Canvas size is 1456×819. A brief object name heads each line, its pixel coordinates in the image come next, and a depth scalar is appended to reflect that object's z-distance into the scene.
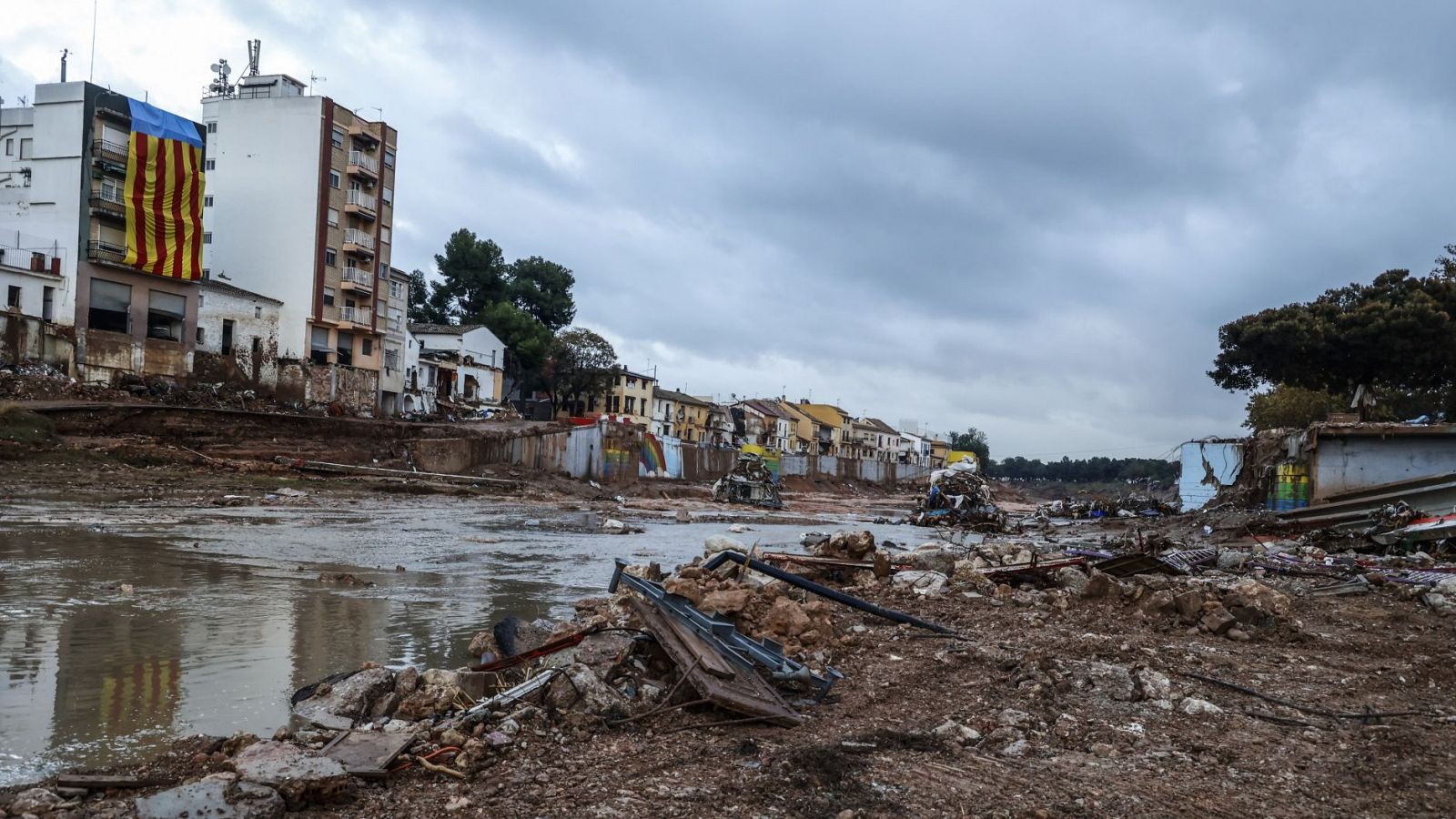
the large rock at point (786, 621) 8.01
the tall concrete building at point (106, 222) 40.38
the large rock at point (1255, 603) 9.06
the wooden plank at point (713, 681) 5.49
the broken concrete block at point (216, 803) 4.02
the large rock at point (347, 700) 5.74
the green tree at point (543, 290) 78.00
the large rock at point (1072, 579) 11.25
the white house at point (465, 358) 63.00
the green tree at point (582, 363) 67.94
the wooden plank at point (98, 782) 4.29
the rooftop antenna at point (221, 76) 56.41
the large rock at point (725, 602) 7.97
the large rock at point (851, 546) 12.95
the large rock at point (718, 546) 13.44
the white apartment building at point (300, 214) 50.97
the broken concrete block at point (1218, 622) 8.80
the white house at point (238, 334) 45.94
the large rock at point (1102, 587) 10.48
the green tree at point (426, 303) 77.69
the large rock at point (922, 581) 11.11
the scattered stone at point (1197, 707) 6.07
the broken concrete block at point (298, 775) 4.19
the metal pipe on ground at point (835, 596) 8.55
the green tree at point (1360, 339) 32.88
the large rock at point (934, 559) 12.58
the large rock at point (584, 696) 5.52
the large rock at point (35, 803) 4.06
